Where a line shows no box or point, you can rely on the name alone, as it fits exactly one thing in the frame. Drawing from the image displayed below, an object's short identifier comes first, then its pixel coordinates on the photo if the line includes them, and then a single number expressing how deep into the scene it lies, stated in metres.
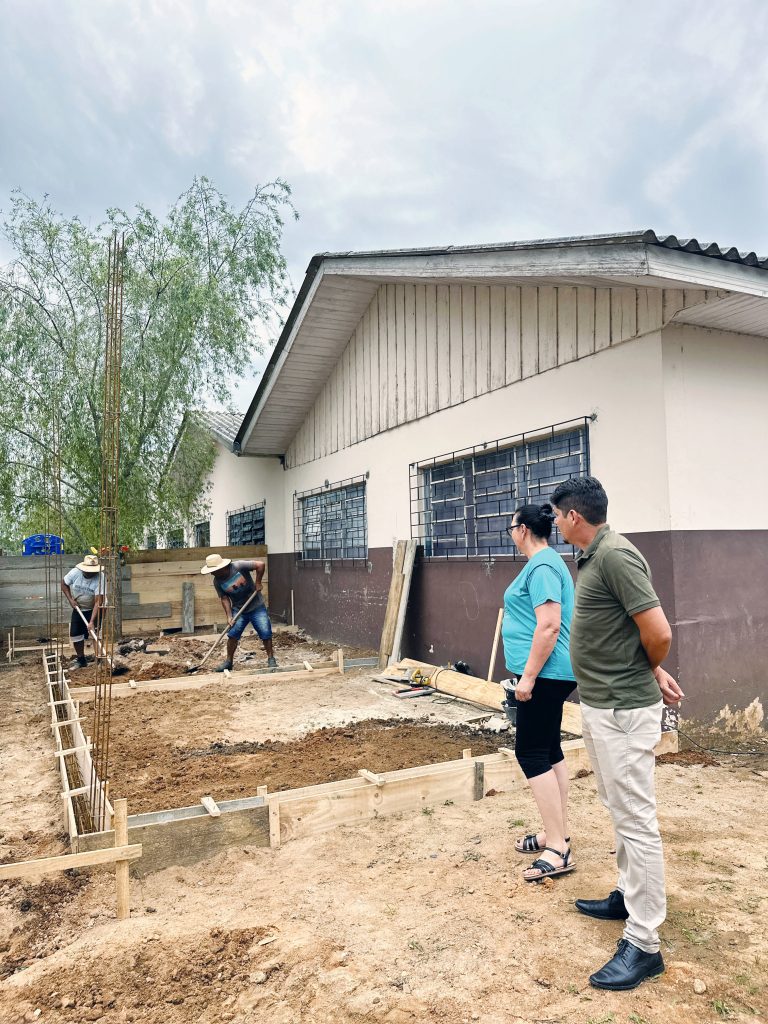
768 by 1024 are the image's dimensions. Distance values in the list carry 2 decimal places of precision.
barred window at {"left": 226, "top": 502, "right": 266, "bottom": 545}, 15.59
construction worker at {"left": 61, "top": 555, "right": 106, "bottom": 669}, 9.49
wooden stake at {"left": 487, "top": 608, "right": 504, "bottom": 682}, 7.06
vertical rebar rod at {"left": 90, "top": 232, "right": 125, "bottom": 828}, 3.76
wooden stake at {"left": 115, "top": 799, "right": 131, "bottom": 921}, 3.00
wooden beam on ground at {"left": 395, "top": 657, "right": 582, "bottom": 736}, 6.47
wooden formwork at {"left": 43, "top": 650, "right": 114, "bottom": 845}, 3.93
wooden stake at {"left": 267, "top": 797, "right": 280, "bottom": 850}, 3.67
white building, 5.18
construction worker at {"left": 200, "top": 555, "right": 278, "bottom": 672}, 8.94
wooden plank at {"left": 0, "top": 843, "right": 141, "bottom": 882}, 2.84
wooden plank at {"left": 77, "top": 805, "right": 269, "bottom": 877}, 3.39
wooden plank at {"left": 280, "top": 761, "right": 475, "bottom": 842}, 3.77
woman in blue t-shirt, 3.07
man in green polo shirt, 2.36
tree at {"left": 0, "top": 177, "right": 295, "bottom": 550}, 10.78
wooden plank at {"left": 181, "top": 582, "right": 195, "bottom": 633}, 12.60
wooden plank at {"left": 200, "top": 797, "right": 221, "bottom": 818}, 3.57
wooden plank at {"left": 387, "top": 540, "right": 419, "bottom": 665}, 8.74
